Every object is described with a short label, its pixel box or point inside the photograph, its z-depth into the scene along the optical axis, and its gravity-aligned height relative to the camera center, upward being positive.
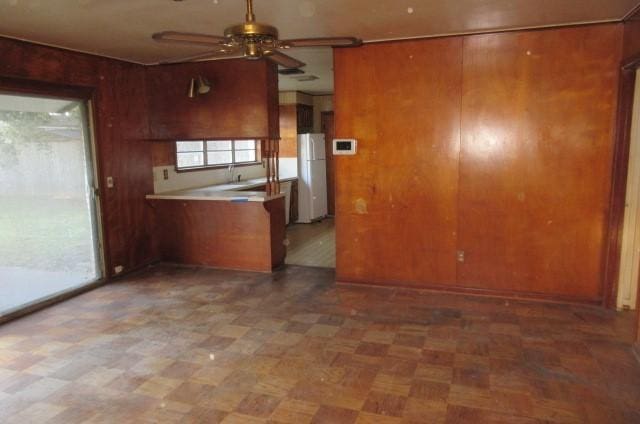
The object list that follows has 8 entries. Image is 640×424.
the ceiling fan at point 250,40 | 2.06 +0.54
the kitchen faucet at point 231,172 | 6.88 -0.31
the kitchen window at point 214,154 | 5.99 -0.02
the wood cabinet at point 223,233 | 4.90 -0.90
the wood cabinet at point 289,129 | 7.70 +0.37
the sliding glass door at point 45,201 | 3.71 -0.42
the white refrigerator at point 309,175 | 7.68 -0.42
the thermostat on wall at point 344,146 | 4.25 +0.04
